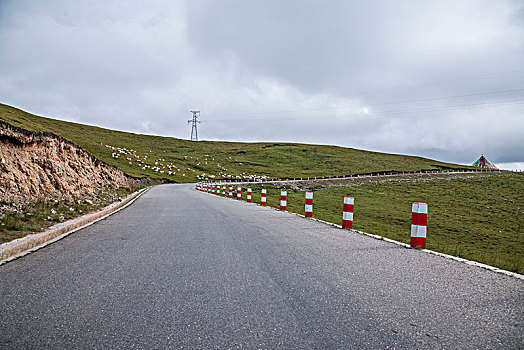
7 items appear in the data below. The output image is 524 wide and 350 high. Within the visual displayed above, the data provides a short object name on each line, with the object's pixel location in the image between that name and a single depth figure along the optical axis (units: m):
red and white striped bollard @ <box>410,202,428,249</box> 7.10
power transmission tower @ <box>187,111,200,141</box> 108.85
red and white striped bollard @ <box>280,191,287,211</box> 15.21
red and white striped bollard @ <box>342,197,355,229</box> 9.66
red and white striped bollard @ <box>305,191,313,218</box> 12.36
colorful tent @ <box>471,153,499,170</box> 150.77
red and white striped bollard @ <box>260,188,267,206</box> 18.47
